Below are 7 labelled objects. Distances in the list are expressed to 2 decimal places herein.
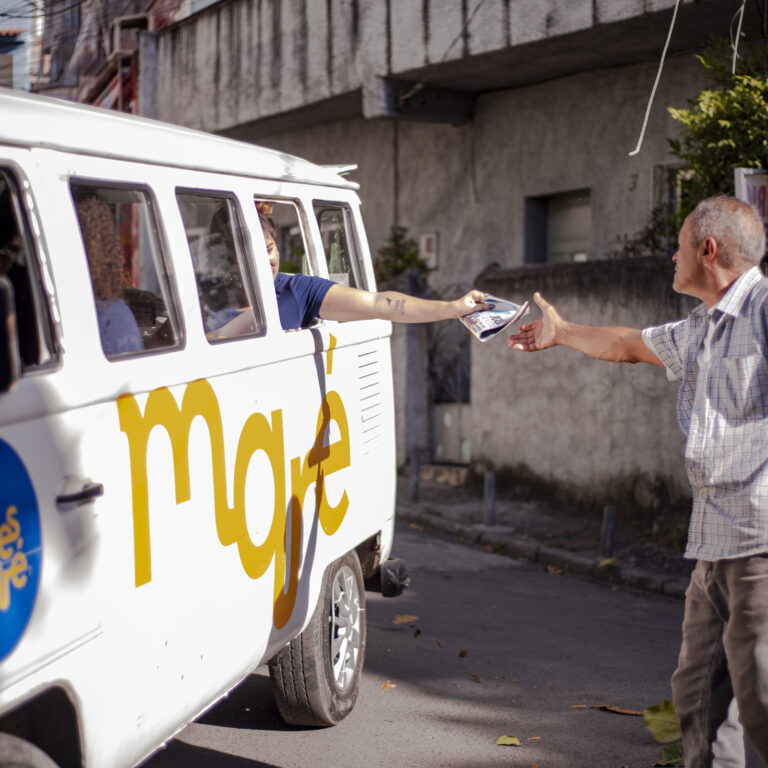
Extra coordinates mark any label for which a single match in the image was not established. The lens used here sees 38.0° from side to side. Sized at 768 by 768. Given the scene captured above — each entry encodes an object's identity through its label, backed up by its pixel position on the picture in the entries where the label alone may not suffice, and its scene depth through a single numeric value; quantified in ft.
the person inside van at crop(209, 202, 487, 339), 14.38
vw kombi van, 8.85
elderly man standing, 10.89
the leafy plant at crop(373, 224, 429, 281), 49.16
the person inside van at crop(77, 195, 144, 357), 10.54
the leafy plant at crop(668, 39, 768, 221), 27.07
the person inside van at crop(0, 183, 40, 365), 9.04
